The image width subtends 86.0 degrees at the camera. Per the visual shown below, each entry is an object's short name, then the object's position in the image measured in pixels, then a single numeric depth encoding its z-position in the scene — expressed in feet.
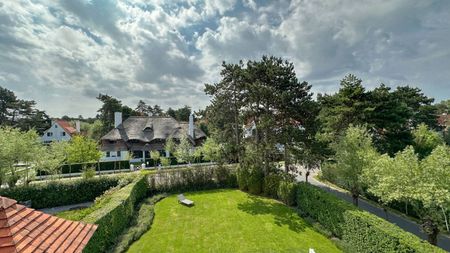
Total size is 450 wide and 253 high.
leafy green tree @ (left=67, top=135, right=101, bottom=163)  99.31
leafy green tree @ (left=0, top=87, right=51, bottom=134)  197.06
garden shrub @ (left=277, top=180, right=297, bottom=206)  64.44
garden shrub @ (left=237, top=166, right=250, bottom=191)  77.25
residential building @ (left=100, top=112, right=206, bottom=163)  140.05
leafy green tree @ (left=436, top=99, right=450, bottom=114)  291.01
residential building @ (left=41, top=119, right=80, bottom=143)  184.75
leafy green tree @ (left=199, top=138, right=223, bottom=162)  81.15
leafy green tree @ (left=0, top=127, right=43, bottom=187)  66.64
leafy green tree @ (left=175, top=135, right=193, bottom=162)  115.96
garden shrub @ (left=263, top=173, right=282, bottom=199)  70.33
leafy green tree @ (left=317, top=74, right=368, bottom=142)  80.02
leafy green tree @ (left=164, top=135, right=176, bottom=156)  129.90
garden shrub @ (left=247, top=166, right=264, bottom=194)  74.49
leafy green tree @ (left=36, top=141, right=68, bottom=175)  77.66
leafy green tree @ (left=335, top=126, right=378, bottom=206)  52.61
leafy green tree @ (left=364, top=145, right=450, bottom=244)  36.09
